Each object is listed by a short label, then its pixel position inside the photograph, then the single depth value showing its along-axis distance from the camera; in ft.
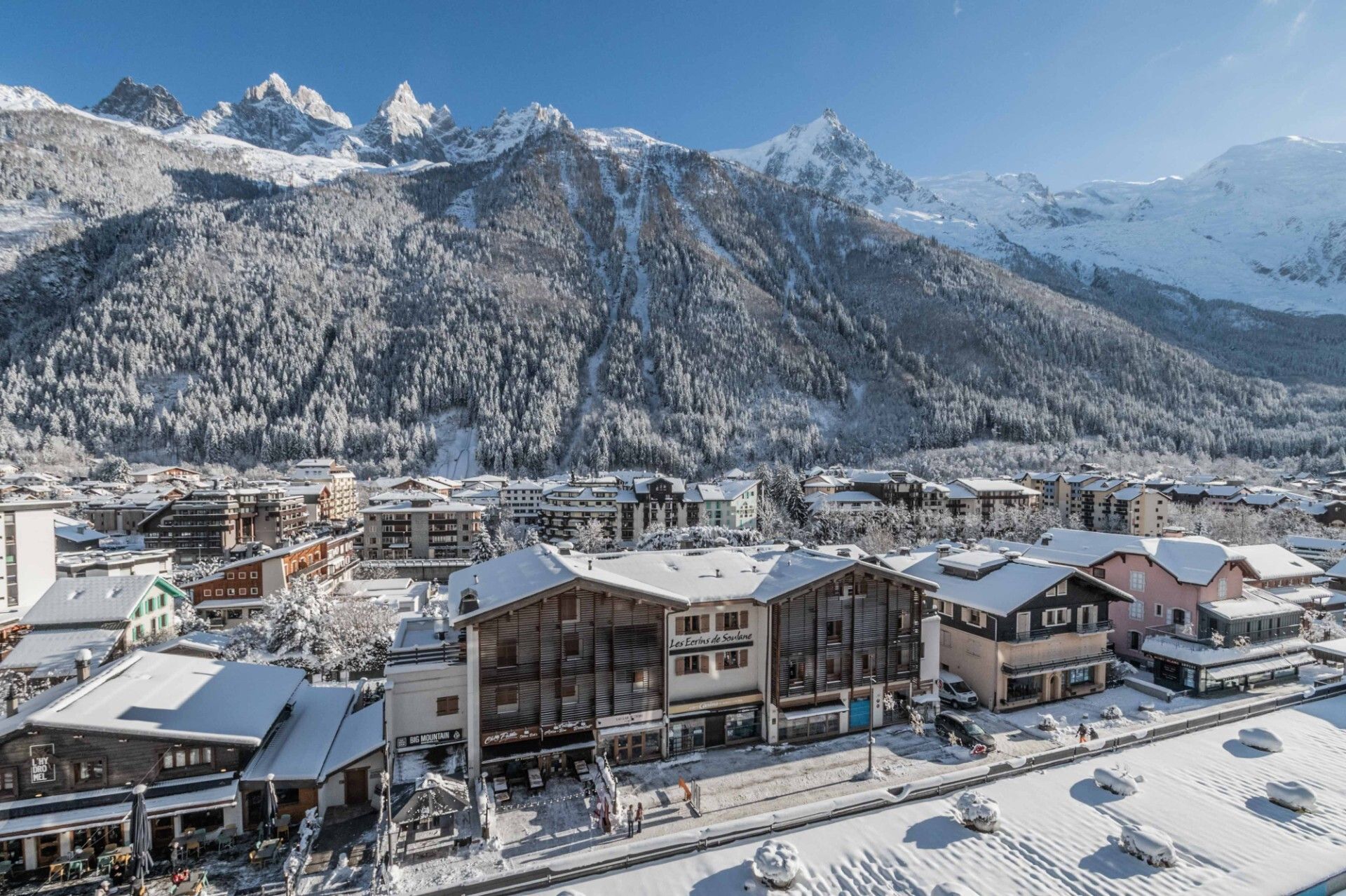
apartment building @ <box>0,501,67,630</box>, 157.07
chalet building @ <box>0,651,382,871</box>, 70.64
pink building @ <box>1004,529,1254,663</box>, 126.52
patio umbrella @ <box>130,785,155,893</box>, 67.82
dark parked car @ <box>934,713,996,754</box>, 93.15
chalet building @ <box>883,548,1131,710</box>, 109.29
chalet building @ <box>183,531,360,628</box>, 185.47
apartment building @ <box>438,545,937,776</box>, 83.30
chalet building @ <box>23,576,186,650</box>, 134.31
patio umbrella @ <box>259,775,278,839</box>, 74.90
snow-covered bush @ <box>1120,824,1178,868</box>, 43.65
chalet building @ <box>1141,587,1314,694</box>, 117.70
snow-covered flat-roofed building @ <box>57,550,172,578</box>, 191.62
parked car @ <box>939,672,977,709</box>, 109.29
